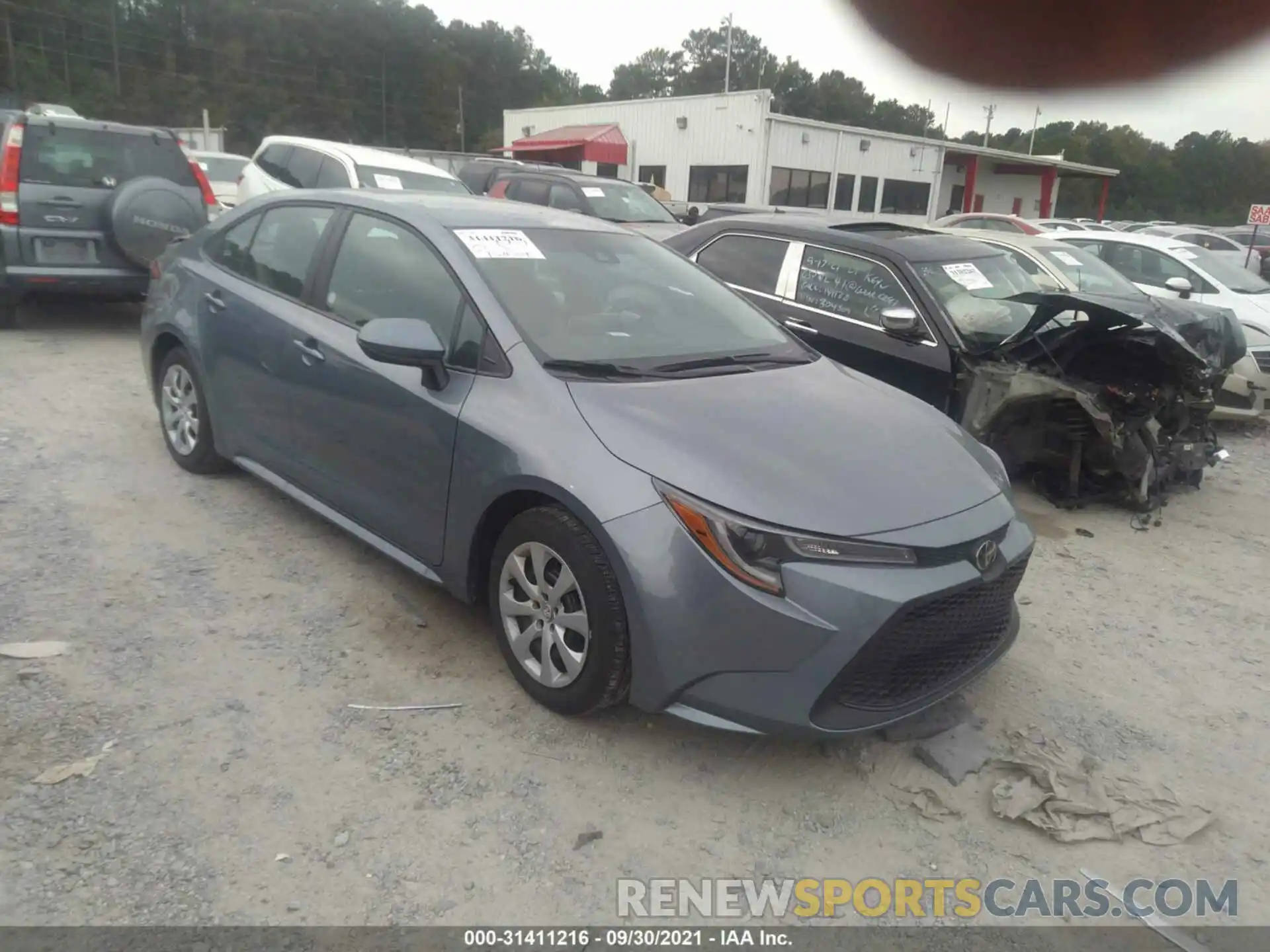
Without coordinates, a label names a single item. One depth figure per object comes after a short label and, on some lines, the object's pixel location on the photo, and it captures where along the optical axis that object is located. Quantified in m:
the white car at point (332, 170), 9.54
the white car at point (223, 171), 15.74
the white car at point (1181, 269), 9.39
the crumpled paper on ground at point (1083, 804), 2.86
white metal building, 28.31
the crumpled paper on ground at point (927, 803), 2.88
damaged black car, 5.45
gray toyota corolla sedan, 2.70
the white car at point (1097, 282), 7.28
